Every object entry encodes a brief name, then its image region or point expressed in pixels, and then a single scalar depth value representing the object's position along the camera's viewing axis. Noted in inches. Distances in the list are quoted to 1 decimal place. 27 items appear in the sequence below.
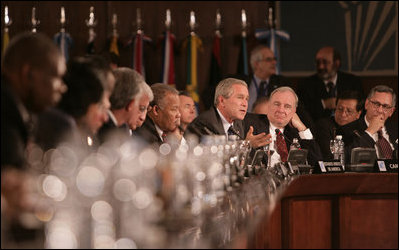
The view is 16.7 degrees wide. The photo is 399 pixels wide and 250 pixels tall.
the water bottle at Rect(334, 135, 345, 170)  412.3
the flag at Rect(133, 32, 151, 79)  635.0
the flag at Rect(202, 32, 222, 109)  645.8
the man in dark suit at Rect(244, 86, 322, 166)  429.1
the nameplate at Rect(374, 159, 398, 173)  362.9
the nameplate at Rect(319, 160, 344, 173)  364.6
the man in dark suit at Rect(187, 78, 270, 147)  405.7
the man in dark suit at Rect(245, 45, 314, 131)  543.9
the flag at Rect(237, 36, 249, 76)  643.6
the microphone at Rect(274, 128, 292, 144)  418.7
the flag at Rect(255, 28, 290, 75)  633.9
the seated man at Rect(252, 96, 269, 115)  463.5
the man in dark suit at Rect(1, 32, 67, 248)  156.9
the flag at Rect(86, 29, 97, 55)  622.6
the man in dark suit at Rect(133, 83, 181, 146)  387.7
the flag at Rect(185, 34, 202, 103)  637.2
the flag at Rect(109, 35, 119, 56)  632.9
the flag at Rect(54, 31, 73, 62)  614.0
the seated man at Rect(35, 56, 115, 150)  215.5
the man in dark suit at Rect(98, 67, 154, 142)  260.5
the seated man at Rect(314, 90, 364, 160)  474.0
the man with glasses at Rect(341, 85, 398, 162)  428.8
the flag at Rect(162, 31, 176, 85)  639.3
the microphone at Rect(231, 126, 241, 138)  409.4
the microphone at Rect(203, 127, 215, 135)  396.0
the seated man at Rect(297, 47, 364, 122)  561.3
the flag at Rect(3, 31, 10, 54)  600.2
